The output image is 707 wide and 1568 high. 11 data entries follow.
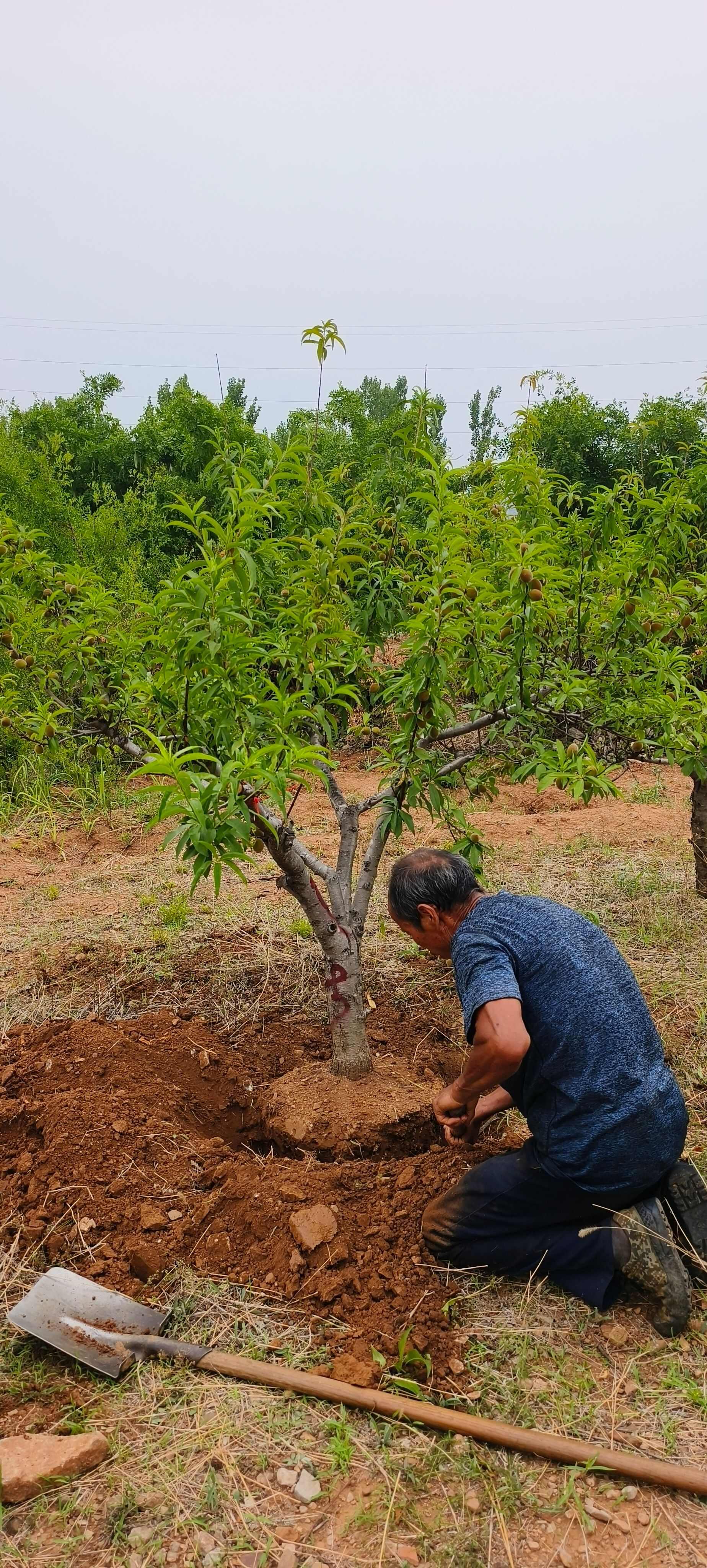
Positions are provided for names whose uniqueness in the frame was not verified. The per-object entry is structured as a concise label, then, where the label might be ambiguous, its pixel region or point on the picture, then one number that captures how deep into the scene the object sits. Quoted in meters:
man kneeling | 2.25
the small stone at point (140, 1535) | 1.74
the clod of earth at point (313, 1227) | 2.44
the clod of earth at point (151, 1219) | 2.54
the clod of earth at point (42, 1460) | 1.79
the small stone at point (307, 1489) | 1.84
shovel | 1.87
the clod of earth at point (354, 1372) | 2.07
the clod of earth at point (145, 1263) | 2.41
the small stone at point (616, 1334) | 2.25
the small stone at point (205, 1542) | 1.74
